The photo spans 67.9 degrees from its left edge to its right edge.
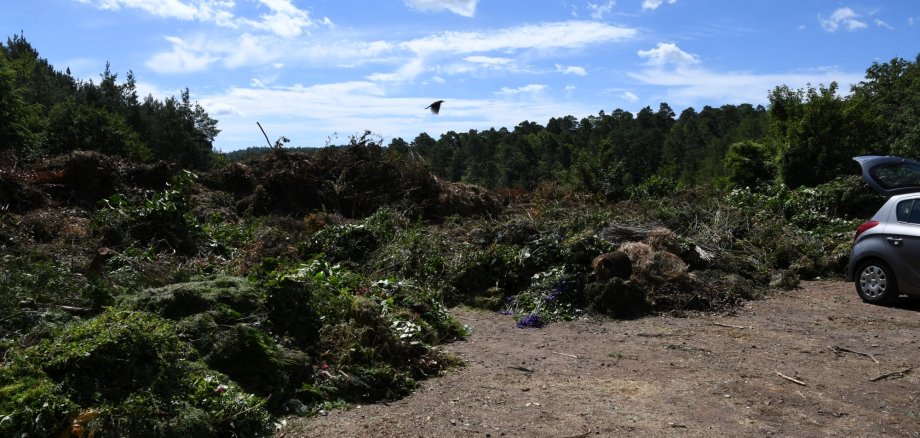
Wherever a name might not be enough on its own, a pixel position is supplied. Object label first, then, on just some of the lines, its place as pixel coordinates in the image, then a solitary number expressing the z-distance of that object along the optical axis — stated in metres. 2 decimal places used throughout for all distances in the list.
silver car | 8.14
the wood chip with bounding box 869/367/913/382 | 5.82
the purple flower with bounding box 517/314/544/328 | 8.34
